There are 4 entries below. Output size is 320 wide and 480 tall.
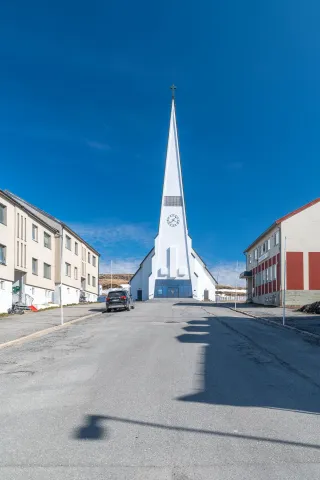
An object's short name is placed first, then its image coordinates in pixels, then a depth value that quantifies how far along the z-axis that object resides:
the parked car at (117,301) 38.66
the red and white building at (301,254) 46.12
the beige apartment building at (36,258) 35.03
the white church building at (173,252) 79.94
